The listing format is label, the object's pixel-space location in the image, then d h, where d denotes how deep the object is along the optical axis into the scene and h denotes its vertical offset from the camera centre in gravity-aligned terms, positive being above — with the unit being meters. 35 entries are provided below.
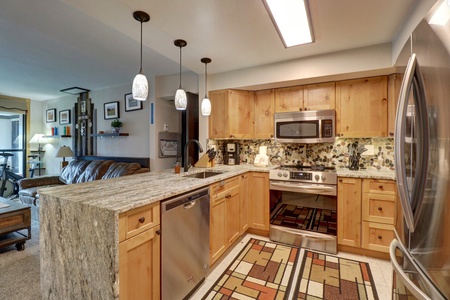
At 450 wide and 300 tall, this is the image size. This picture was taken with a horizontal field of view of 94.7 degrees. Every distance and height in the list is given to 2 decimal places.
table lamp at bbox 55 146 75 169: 4.84 -0.07
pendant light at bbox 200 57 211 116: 2.61 +0.54
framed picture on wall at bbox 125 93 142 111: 4.18 +0.94
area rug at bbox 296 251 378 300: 1.79 -1.24
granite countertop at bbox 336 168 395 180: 2.25 -0.27
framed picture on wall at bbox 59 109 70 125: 5.45 +0.87
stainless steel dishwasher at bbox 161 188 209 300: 1.47 -0.75
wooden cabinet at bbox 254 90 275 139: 3.24 +0.58
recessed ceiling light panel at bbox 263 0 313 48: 1.64 +1.17
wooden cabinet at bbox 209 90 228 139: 3.25 +0.55
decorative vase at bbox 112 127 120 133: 4.40 +0.42
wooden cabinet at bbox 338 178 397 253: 2.25 -0.71
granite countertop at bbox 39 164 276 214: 1.27 -0.31
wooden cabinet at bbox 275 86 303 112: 3.03 +0.76
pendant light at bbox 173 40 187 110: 2.23 +0.55
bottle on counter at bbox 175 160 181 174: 2.42 -0.22
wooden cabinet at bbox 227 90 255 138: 3.23 +0.58
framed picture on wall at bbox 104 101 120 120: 4.54 +0.87
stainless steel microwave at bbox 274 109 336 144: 2.75 +0.32
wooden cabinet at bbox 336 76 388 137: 2.60 +0.55
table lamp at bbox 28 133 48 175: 5.77 +0.25
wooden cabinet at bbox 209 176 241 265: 2.08 -0.74
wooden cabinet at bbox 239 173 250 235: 2.74 -0.74
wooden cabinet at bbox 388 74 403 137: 2.49 +0.53
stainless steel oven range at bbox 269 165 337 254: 2.48 -0.79
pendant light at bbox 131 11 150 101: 1.73 +0.55
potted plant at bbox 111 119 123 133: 4.34 +0.51
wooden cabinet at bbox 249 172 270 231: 2.84 -0.72
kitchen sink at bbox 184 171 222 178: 2.57 -0.31
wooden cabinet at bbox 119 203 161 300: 1.18 -0.65
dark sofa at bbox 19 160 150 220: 3.55 -0.48
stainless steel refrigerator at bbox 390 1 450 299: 0.73 -0.05
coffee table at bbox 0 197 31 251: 2.44 -0.90
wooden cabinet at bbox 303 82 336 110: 2.84 +0.75
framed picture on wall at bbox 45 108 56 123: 5.80 +0.96
